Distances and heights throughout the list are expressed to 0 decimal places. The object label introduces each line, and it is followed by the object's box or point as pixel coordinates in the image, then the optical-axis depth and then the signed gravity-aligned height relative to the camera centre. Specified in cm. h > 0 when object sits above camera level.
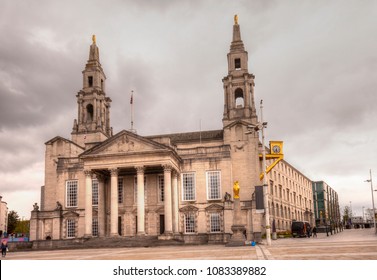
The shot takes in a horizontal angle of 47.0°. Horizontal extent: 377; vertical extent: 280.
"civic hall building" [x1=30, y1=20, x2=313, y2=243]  4997 +477
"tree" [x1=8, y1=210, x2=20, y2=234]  11638 +2
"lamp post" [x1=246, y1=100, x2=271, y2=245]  3507 +218
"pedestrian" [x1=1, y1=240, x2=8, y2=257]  3319 -188
